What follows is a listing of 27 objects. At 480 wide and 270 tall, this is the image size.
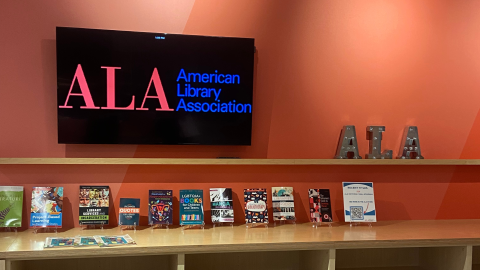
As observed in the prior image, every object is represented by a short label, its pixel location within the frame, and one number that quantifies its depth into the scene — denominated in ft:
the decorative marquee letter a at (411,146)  10.46
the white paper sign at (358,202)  10.14
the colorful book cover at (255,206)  9.86
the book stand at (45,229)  9.02
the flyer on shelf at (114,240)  8.12
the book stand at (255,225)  9.86
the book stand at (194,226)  9.56
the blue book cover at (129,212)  9.32
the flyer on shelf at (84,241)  8.09
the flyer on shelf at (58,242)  8.00
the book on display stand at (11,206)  8.95
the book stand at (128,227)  9.35
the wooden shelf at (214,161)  8.91
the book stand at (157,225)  9.48
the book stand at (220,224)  9.84
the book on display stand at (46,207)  9.04
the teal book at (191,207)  9.52
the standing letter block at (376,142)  10.36
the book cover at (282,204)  10.02
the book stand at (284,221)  10.14
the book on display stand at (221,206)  9.71
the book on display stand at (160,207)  9.47
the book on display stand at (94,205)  9.23
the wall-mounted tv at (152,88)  9.14
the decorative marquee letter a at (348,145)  10.24
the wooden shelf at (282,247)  8.11
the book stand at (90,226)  9.41
